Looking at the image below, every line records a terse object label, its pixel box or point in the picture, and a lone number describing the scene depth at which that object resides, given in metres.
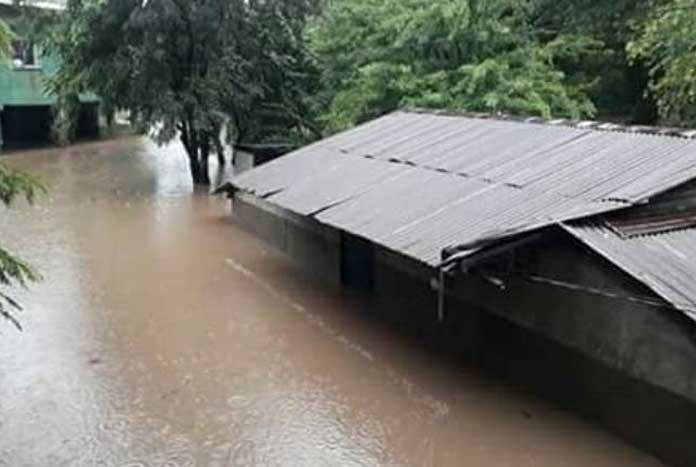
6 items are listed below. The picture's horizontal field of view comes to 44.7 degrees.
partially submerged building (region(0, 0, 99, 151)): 26.19
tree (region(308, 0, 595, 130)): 15.63
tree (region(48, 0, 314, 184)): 18.20
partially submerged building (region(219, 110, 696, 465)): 6.10
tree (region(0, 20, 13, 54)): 5.20
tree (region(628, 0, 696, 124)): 11.70
